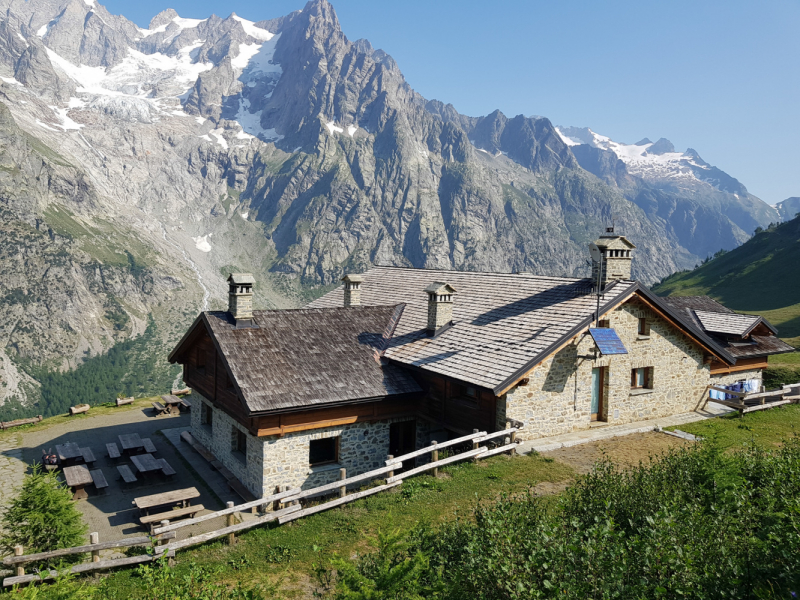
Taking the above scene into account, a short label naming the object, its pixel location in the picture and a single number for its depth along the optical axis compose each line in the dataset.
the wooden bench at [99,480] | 19.28
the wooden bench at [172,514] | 15.67
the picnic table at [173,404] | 30.27
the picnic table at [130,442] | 23.00
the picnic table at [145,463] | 20.25
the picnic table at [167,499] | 16.60
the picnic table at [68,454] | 21.56
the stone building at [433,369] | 18.39
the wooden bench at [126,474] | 19.92
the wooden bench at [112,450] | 22.27
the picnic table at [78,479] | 18.84
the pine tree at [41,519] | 12.68
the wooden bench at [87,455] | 21.80
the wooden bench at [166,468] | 20.44
